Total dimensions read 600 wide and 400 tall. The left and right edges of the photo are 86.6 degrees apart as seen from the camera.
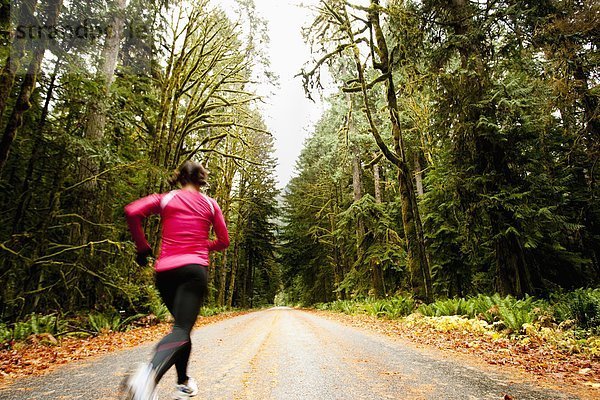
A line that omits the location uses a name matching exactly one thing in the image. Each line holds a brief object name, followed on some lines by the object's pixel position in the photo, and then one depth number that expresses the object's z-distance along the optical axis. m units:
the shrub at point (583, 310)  5.71
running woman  2.20
